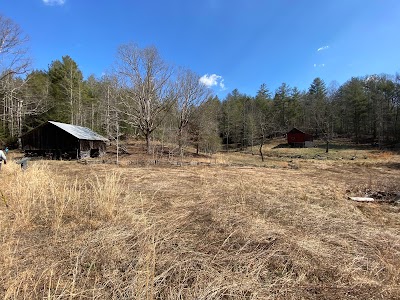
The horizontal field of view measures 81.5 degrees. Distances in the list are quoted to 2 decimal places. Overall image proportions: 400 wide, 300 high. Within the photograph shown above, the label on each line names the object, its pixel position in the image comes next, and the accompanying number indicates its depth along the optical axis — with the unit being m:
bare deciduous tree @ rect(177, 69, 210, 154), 31.55
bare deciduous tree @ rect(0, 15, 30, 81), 21.39
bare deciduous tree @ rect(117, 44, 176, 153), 27.98
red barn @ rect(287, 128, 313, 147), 49.69
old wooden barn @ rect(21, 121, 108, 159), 22.80
